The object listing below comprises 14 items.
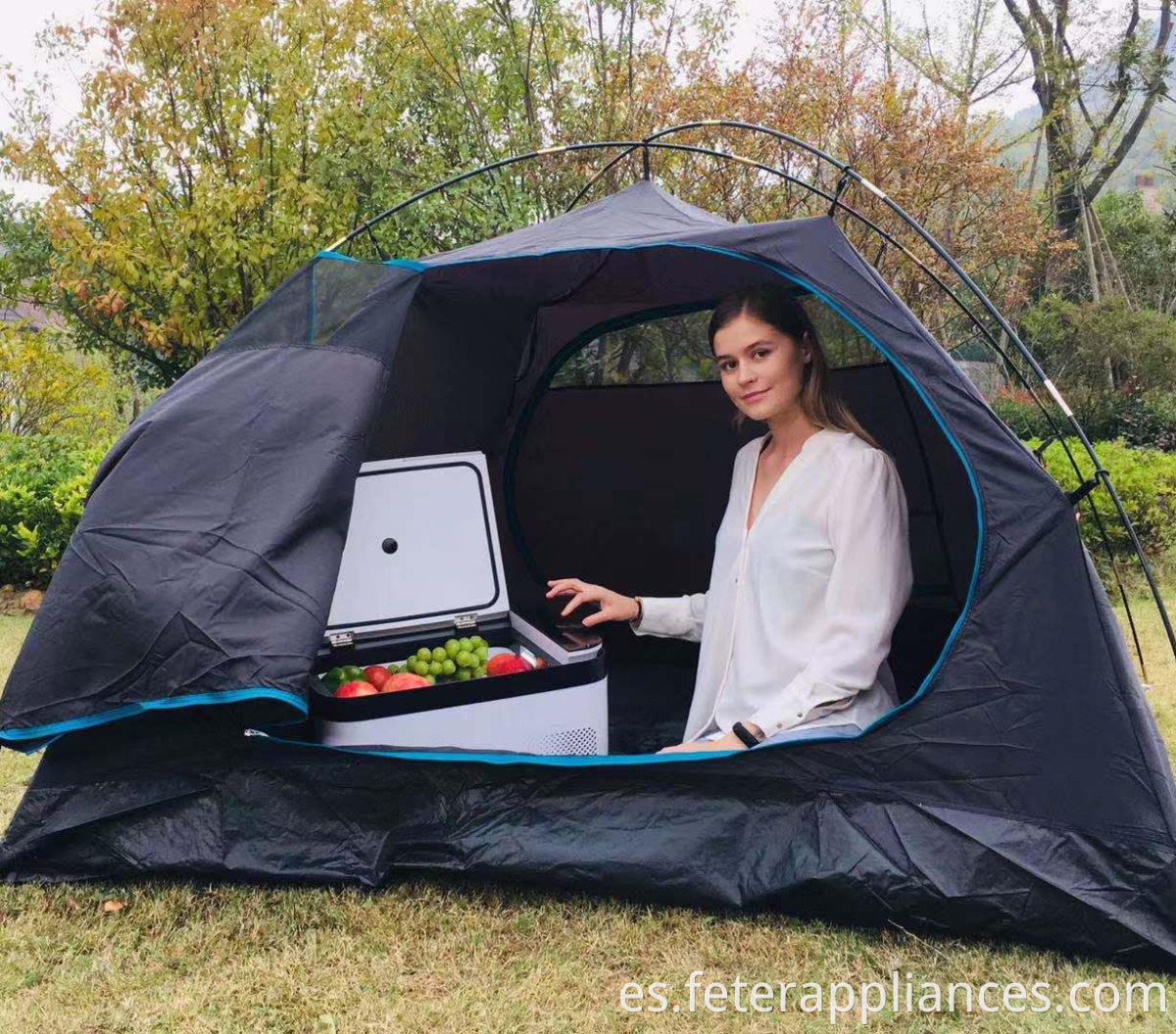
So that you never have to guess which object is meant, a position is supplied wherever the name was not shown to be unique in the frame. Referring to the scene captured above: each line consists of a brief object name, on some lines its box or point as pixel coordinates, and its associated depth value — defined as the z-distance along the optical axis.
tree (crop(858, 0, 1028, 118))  13.25
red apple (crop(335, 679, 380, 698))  2.45
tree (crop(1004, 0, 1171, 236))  12.59
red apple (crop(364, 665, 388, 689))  2.55
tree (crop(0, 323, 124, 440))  6.76
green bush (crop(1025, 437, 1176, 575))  5.24
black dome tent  2.08
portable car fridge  2.39
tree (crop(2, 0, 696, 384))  5.40
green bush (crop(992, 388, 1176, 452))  8.73
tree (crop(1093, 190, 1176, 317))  13.76
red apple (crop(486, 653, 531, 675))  2.63
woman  2.25
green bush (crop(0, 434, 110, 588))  4.98
